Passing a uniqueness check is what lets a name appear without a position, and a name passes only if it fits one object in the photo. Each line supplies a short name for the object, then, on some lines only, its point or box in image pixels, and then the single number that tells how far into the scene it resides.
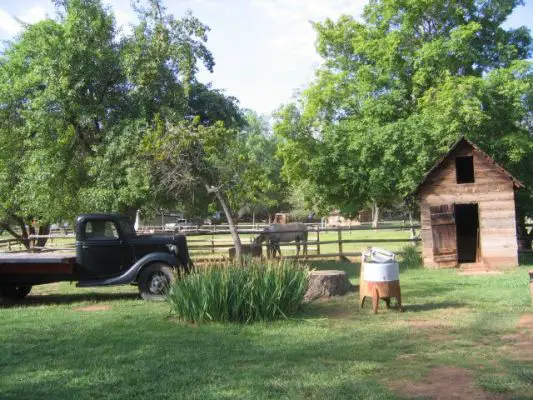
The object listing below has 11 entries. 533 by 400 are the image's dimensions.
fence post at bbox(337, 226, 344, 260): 19.98
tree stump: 11.00
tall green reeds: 8.63
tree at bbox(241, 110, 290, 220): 13.66
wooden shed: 16.83
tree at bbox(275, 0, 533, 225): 18.27
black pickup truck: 11.41
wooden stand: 9.21
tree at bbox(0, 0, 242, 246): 15.15
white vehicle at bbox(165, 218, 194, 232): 59.47
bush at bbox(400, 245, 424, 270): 17.84
